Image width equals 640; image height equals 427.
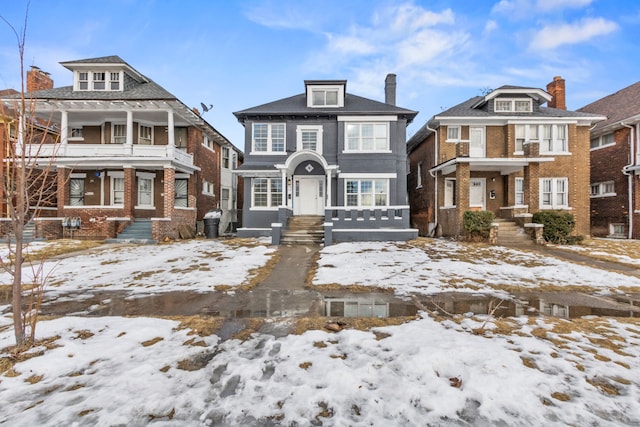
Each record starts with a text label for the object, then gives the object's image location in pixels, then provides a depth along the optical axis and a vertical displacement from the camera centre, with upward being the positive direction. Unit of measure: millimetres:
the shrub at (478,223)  13578 -619
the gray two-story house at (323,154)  16328 +3296
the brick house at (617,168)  16281 +2590
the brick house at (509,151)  16656 +3596
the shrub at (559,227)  13703 -809
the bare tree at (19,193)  3146 +195
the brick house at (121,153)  15008 +3227
